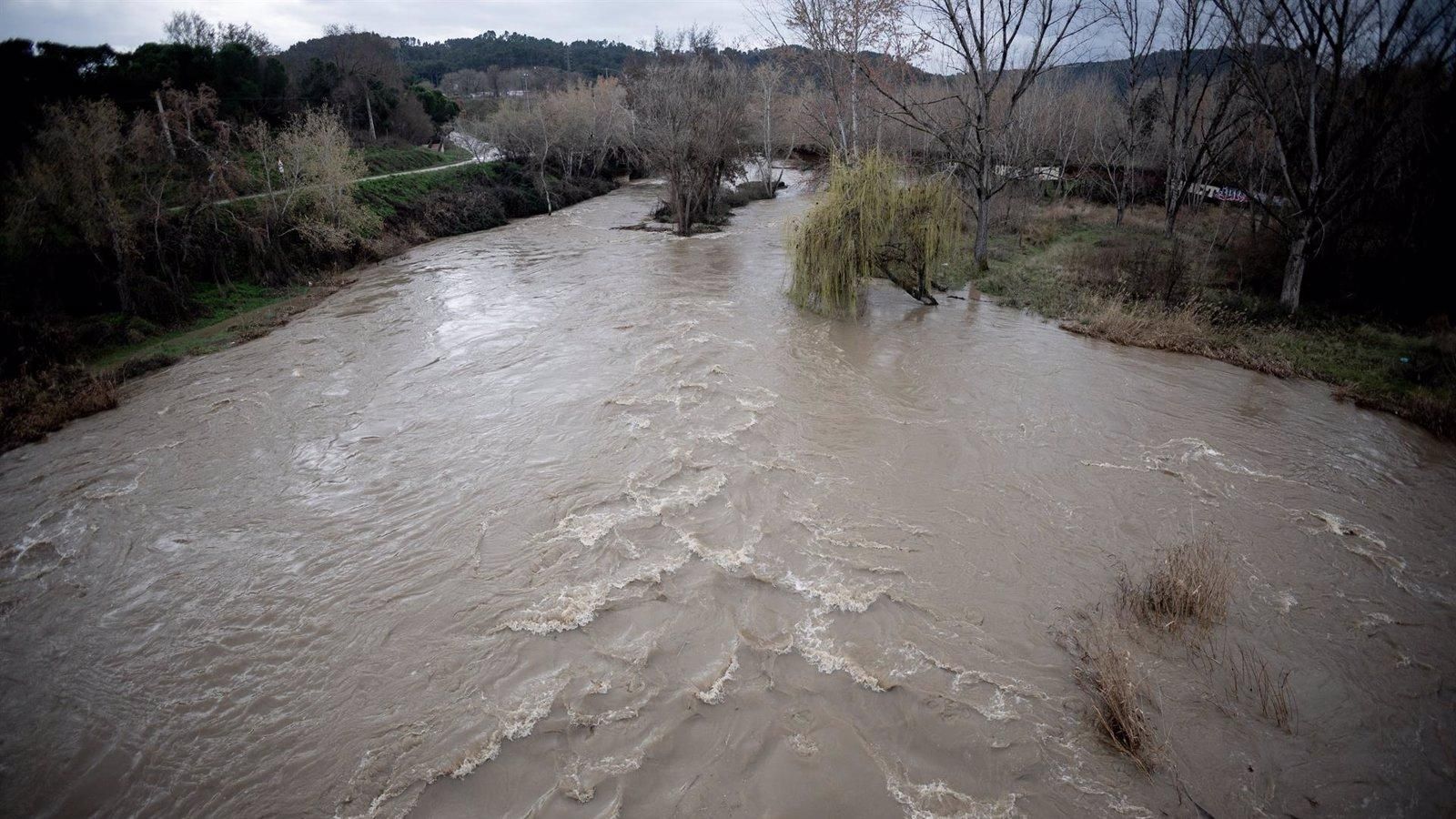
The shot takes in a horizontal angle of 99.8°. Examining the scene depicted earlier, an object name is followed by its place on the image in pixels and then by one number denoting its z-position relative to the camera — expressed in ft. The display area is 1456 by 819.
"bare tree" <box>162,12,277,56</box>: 120.88
